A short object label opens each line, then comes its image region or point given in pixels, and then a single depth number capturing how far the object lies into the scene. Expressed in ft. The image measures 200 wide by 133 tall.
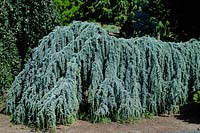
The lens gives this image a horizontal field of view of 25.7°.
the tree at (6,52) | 33.65
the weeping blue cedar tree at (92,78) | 28.07
